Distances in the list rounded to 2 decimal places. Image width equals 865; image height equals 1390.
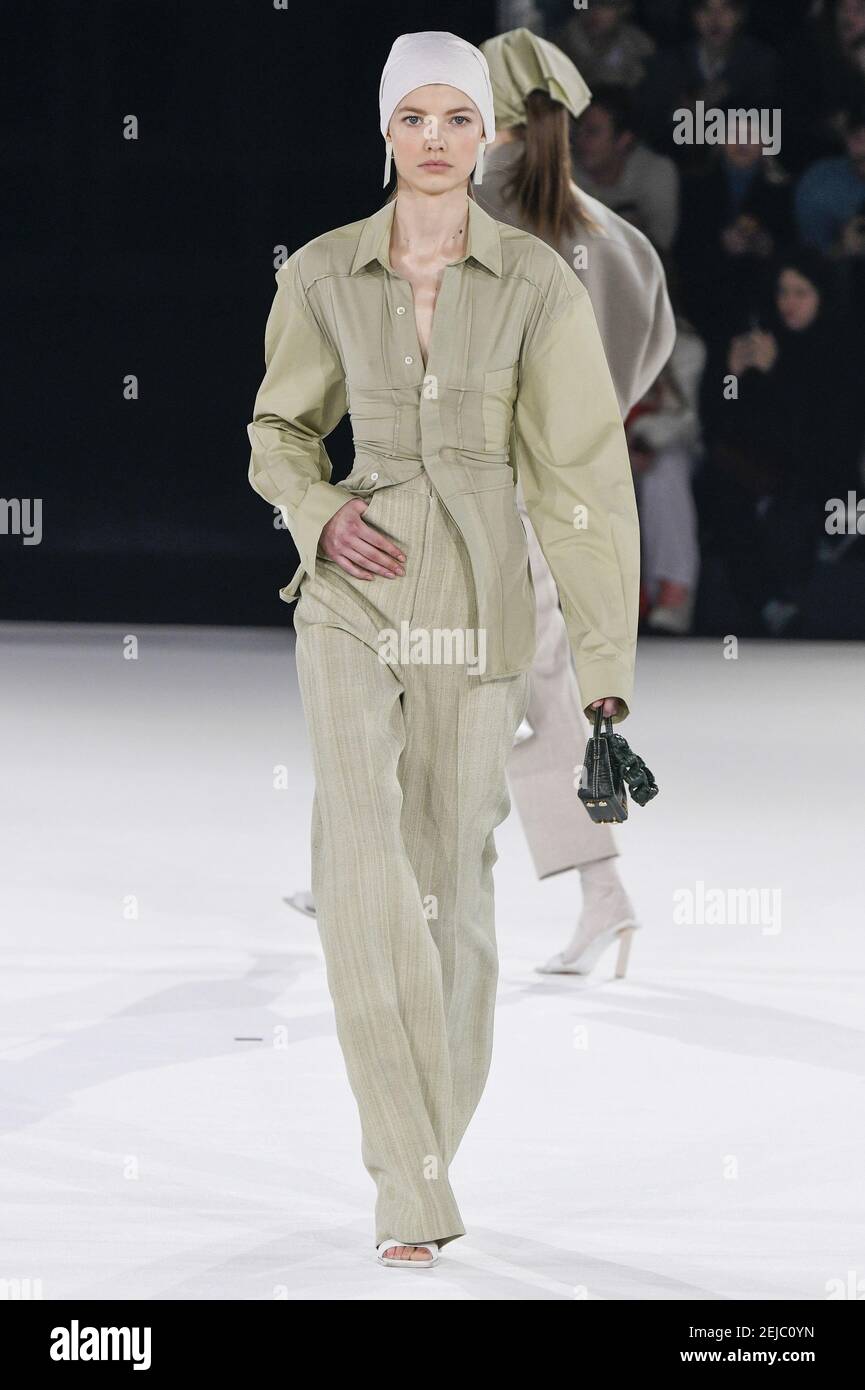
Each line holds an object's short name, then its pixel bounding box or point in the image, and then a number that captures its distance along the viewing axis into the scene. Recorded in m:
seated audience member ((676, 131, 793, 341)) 17.23
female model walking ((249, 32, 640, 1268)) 4.48
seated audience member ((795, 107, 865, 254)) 17.12
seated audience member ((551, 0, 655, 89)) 17.03
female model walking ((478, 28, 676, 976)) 6.99
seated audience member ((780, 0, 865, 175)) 17.03
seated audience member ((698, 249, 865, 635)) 17.47
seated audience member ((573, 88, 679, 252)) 16.87
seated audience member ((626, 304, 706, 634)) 17.34
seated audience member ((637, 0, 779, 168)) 16.95
